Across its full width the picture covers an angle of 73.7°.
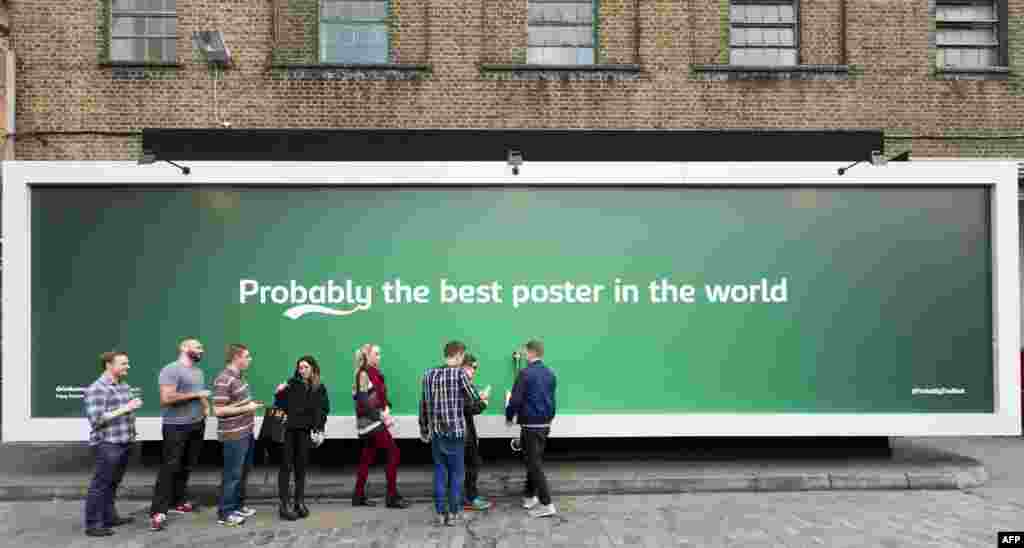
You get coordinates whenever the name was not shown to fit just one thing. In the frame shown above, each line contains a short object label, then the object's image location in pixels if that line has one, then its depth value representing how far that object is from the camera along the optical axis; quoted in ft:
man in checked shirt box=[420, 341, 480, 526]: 19.22
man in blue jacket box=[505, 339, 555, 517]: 20.15
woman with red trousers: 20.65
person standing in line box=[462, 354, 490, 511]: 21.20
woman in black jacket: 19.54
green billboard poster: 22.67
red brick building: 36.76
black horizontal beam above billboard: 23.73
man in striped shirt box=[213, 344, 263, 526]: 19.20
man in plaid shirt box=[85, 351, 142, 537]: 18.28
